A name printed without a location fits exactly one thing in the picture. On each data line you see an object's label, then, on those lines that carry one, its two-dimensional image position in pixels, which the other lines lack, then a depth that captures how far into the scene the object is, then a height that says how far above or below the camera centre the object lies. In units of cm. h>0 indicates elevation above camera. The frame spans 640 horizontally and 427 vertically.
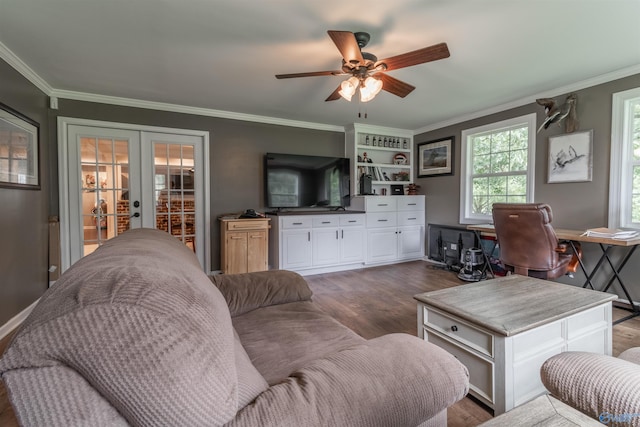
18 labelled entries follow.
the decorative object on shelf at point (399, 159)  524 +80
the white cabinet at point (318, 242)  401 -55
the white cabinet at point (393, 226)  462 -38
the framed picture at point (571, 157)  311 +51
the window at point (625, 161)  284 +41
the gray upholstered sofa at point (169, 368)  45 -29
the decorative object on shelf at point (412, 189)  517 +26
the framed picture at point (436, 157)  464 +77
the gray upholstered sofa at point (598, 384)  89 -61
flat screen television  430 +34
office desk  242 -48
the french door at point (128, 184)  342 +25
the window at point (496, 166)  370 +52
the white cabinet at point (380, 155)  481 +86
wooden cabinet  372 -54
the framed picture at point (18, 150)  232 +46
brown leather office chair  248 -34
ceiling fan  191 +102
